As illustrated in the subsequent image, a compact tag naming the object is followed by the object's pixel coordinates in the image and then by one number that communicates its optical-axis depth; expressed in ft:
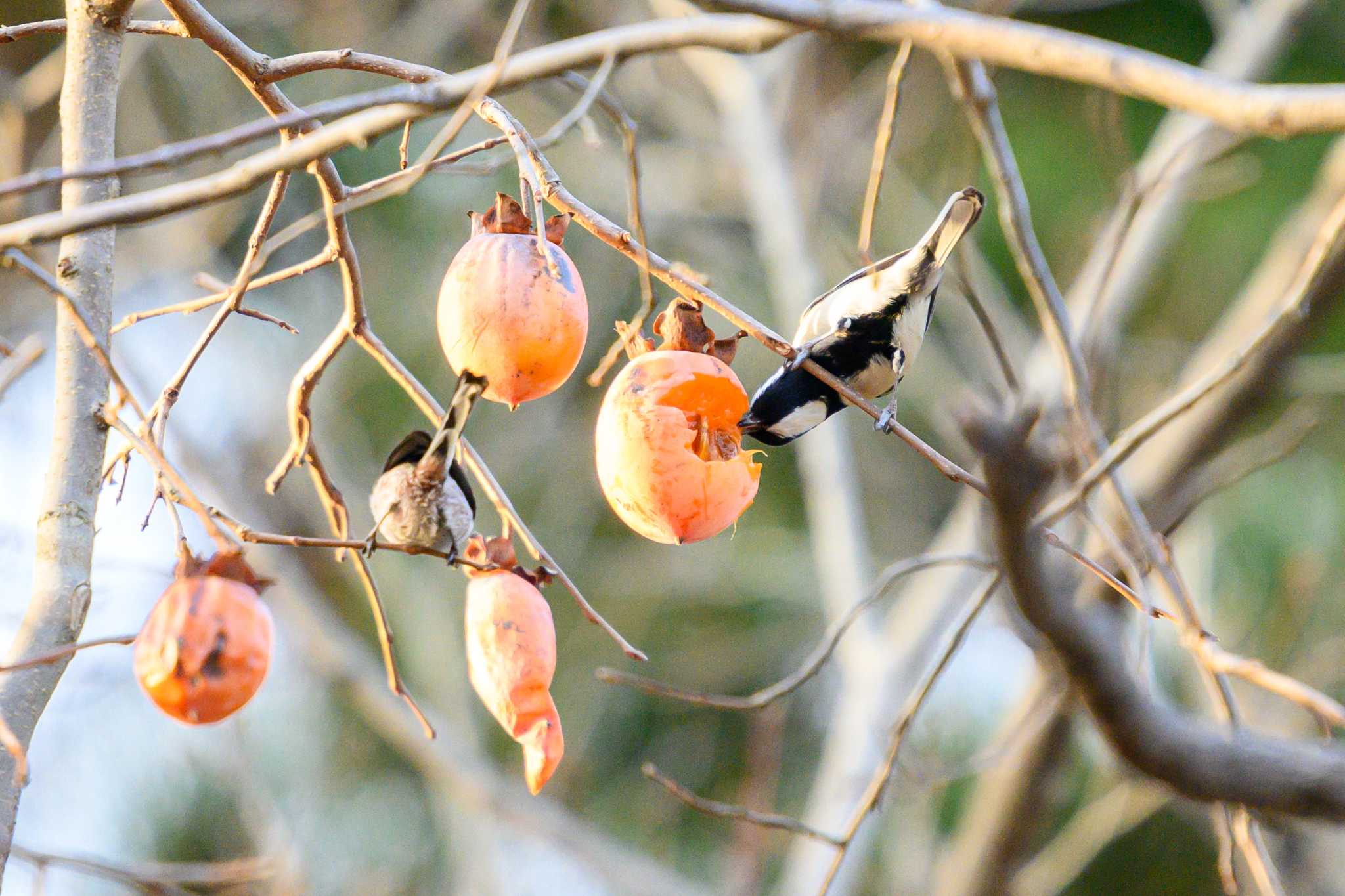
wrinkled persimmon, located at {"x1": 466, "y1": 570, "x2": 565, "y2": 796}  14.47
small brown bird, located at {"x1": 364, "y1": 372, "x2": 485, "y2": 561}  14.46
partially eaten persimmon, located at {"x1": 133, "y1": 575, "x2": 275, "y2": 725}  14.21
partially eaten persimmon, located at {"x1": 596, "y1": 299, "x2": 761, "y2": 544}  14.44
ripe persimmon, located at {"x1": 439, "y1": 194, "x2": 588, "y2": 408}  14.32
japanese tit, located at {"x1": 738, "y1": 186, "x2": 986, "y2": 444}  15.18
